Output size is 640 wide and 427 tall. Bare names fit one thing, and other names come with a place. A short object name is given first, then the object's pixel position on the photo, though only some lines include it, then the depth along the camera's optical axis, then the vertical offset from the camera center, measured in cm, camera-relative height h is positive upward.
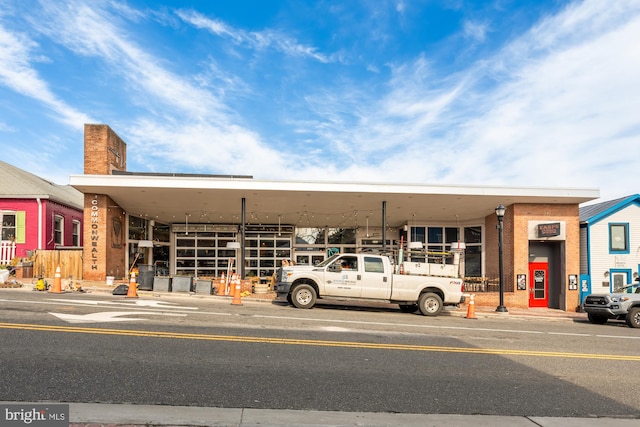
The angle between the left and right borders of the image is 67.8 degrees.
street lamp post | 1881 -62
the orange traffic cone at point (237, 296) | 1608 -184
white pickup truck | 1605 -145
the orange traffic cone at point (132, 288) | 1684 -165
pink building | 2402 +128
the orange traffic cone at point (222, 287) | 1969 -188
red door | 2428 -213
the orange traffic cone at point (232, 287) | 1886 -186
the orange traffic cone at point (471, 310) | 1672 -243
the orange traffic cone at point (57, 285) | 1677 -151
